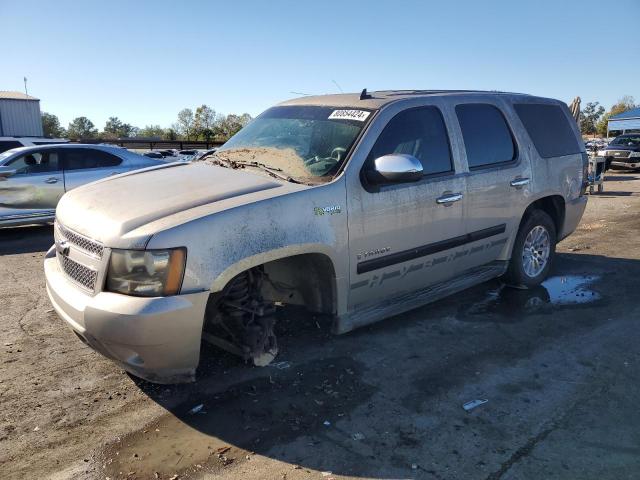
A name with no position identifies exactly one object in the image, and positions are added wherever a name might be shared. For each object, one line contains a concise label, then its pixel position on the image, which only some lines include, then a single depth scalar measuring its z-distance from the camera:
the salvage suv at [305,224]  2.98
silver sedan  8.69
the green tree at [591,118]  102.26
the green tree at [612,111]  92.88
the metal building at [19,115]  35.16
